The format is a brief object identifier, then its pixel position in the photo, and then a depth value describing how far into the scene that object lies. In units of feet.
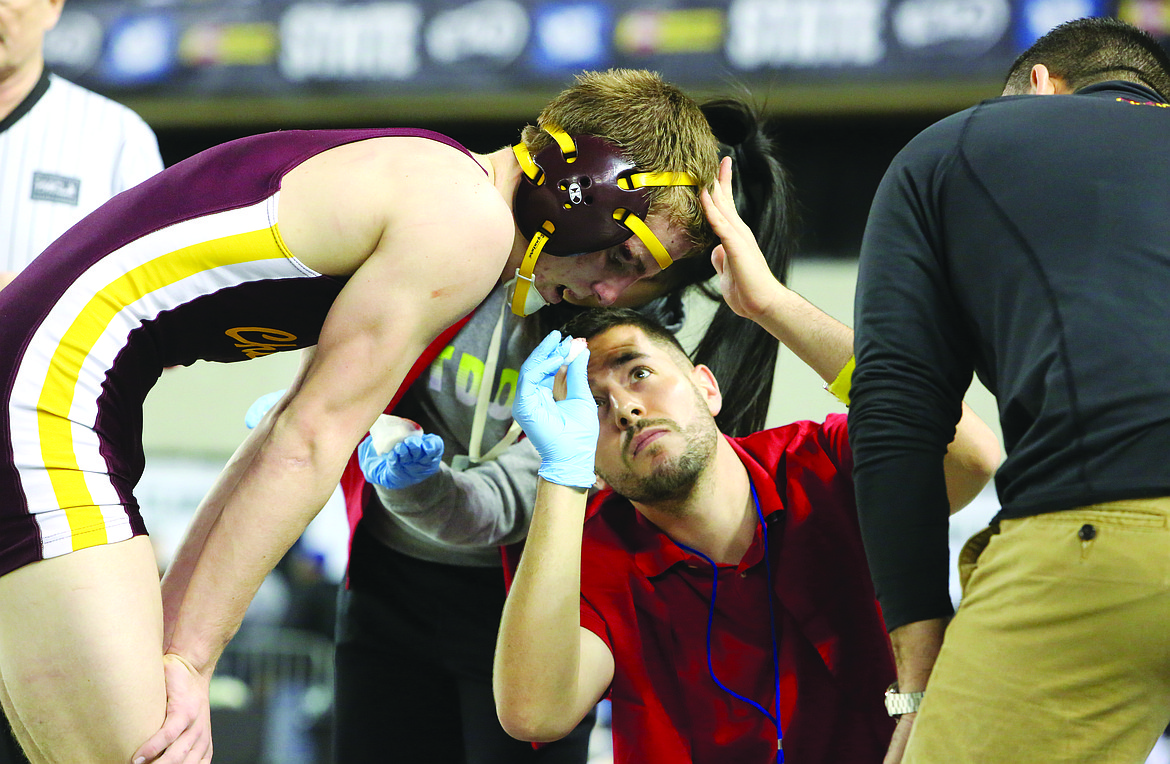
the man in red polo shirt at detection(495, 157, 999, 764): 34.07
